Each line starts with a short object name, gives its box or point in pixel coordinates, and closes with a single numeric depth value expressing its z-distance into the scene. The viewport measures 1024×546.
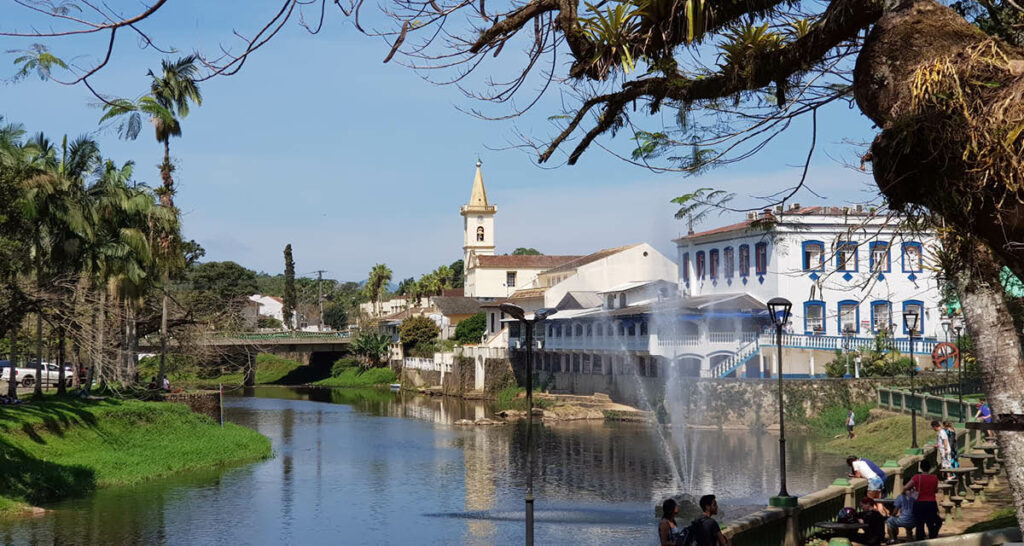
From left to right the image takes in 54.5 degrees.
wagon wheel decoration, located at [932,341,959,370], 47.22
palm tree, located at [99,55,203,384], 47.22
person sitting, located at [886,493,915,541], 16.75
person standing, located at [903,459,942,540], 16.59
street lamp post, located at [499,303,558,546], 15.54
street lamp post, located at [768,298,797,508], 14.68
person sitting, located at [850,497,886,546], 15.11
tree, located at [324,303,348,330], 156.75
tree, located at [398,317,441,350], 96.62
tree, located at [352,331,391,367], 102.56
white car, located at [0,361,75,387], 63.73
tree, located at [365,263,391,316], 135.50
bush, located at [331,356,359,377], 105.44
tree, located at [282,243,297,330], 127.69
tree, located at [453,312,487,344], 95.44
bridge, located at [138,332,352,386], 94.69
